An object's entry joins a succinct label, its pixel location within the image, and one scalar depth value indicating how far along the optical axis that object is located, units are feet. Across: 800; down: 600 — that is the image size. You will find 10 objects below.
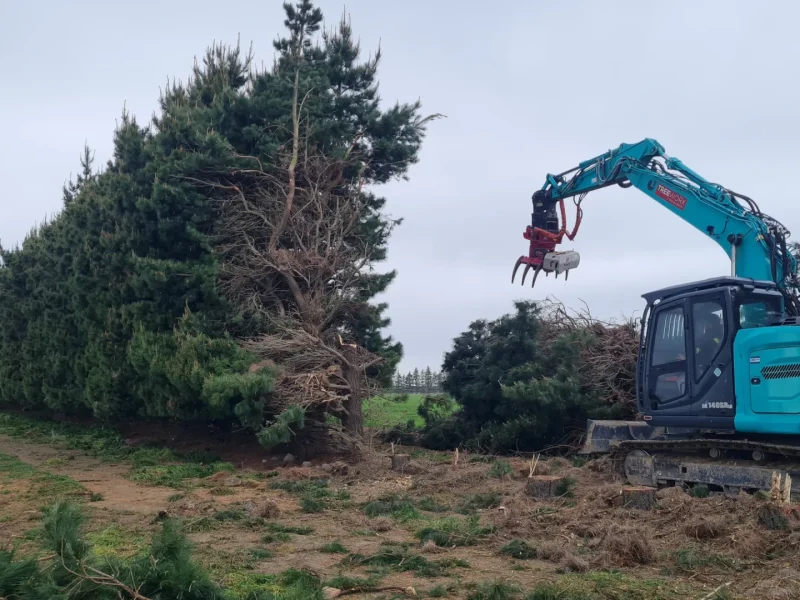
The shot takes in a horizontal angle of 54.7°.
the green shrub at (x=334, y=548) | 24.98
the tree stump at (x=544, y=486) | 33.99
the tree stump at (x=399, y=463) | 45.78
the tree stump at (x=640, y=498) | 29.43
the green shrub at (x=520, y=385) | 50.93
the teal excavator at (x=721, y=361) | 31.27
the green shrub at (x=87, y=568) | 15.26
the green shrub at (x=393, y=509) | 32.01
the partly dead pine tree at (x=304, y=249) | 53.88
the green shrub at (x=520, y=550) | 24.14
